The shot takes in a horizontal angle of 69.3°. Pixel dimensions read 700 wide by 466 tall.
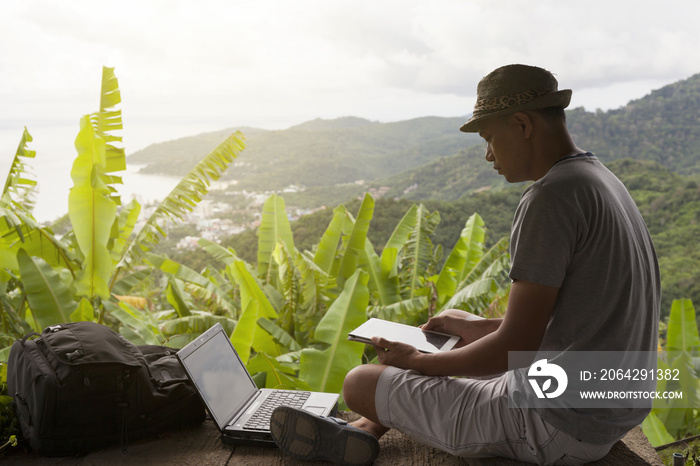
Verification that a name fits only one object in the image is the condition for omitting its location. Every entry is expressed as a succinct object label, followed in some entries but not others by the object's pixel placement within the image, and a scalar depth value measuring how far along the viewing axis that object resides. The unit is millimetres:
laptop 1683
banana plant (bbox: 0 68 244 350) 2994
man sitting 1168
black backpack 1555
